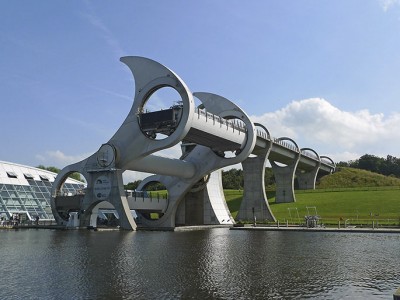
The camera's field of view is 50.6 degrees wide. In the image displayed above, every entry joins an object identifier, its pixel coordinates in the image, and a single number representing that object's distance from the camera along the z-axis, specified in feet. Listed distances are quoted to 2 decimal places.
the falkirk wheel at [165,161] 156.56
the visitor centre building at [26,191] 191.11
